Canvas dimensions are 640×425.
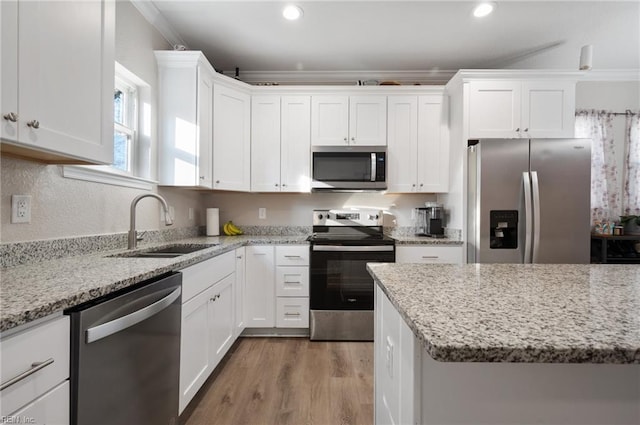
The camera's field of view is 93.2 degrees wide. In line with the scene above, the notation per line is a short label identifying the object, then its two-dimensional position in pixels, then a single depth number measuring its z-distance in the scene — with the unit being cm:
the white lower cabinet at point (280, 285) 272
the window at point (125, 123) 212
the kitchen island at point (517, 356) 50
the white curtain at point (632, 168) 329
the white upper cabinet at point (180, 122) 245
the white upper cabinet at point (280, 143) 297
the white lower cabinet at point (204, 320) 155
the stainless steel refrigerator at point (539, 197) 245
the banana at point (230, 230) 312
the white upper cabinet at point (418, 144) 296
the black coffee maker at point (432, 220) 295
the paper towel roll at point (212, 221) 302
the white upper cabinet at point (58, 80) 96
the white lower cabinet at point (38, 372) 68
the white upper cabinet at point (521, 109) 267
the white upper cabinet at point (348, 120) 297
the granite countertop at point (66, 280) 74
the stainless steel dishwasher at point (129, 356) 87
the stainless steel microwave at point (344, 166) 292
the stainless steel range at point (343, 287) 265
